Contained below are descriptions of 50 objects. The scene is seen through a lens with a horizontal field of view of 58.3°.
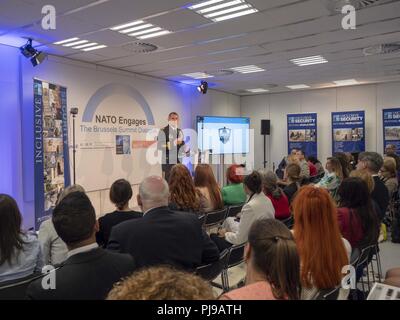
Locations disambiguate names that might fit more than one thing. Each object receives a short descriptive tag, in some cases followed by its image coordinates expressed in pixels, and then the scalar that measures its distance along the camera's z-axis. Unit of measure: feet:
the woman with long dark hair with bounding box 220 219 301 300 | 4.39
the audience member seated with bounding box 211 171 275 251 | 10.93
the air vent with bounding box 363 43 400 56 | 19.42
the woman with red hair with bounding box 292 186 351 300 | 6.31
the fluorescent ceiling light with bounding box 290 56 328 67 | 22.27
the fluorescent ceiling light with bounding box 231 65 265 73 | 24.82
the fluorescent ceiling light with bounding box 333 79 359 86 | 30.81
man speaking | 28.14
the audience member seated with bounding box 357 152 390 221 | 13.57
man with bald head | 7.08
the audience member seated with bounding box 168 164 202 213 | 12.60
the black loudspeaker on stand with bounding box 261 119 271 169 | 36.78
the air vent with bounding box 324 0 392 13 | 13.01
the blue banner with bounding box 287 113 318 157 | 34.91
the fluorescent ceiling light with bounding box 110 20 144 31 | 15.37
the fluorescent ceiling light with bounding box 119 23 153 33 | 15.77
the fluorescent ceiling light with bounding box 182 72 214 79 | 26.81
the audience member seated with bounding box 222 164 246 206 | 15.44
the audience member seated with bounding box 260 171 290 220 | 13.12
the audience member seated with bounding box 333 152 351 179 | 17.51
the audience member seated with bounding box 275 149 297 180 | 29.16
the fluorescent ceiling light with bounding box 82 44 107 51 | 18.85
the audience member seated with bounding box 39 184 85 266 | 8.64
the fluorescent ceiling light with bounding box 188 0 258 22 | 13.38
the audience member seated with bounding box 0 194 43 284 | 7.14
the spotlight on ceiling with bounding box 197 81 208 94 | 29.81
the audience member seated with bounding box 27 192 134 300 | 5.00
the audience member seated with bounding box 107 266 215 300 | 2.84
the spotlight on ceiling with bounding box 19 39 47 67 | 17.42
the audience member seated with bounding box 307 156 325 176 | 26.89
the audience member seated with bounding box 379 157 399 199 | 17.92
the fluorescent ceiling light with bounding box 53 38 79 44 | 17.63
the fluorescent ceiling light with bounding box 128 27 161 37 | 16.32
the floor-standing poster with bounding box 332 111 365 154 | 32.27
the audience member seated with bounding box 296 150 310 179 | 22.83
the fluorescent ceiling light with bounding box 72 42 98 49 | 18.40
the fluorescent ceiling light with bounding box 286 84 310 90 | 33.06
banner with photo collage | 17.25
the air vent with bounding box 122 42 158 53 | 18.59
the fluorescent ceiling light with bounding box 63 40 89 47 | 18.04
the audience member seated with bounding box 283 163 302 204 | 15.71
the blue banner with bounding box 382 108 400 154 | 30.76
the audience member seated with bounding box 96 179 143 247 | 9.55
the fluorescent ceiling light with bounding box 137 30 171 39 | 16.67
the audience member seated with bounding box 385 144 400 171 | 21.22
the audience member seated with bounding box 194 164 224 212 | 14.21
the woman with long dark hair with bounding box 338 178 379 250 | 9.41
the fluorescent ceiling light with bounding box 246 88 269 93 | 35.83
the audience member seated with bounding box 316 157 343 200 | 16.70
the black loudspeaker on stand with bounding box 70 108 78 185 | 20.39
